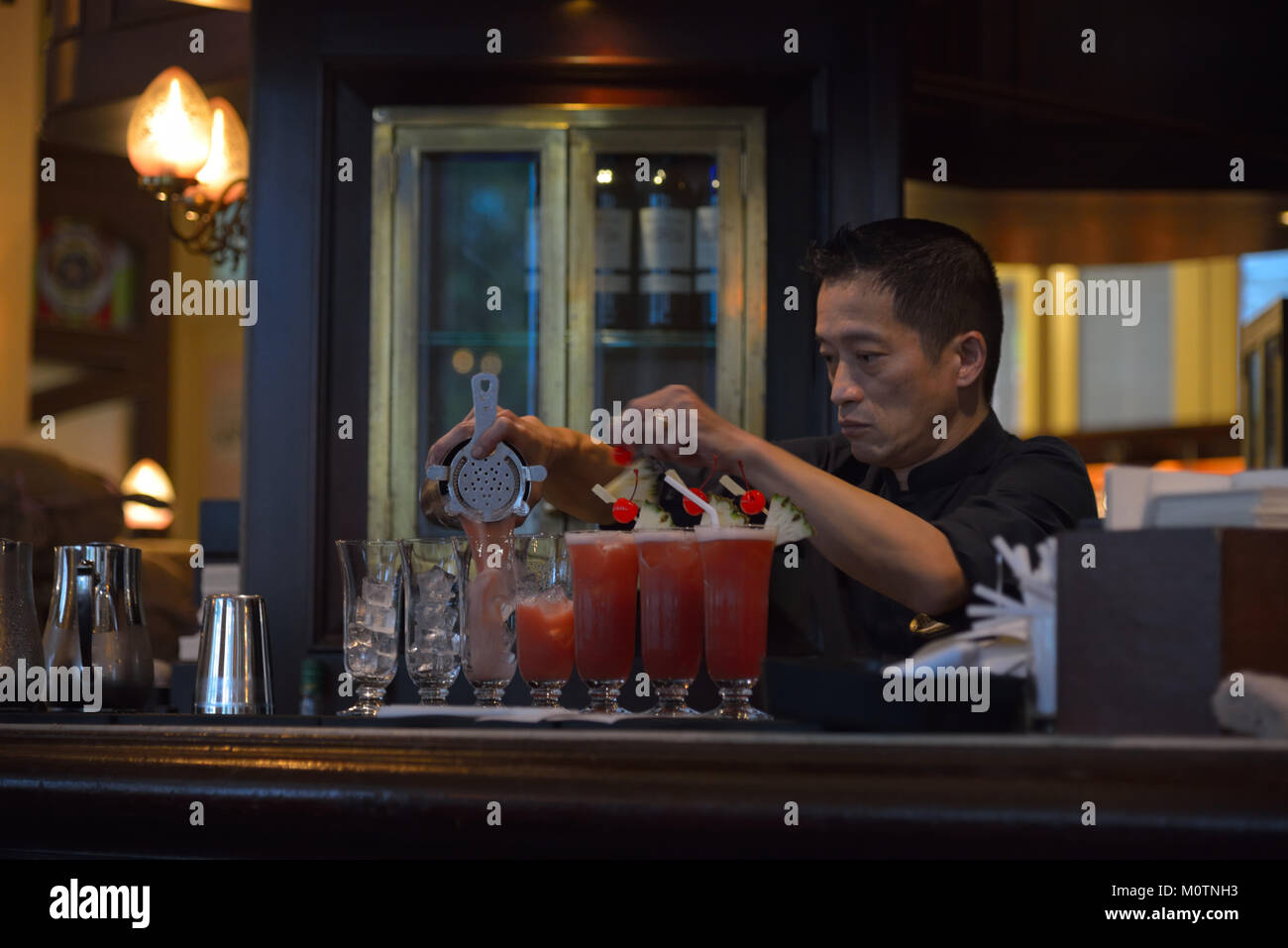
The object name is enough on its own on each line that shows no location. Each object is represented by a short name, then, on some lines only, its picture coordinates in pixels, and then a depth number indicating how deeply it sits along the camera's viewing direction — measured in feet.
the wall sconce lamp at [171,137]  11.24
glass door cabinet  9.89
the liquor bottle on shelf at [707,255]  10.15
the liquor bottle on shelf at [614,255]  10.19
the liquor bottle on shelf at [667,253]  10.19
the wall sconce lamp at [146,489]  21.76
